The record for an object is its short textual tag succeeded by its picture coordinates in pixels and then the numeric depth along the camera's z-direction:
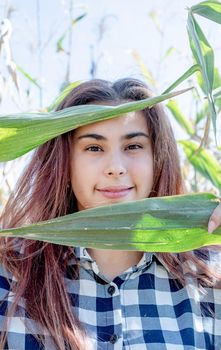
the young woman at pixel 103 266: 0.68
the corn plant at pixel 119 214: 0.32
